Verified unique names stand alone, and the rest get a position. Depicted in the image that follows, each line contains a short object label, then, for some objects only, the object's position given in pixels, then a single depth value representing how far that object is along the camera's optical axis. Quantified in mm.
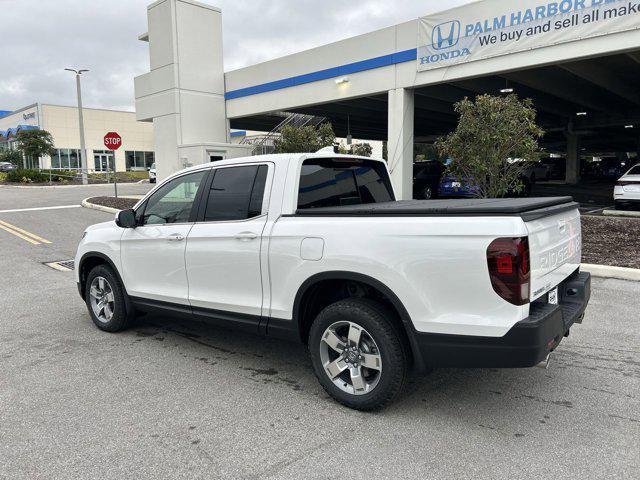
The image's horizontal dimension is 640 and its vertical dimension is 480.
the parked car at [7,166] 51938
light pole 34272
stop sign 20375
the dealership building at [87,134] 53562
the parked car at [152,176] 38781
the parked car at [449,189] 19797
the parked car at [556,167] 37375
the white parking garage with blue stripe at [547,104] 17484
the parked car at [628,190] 14625
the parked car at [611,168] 41834
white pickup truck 2969
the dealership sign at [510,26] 11367
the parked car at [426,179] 20797
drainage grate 8852
